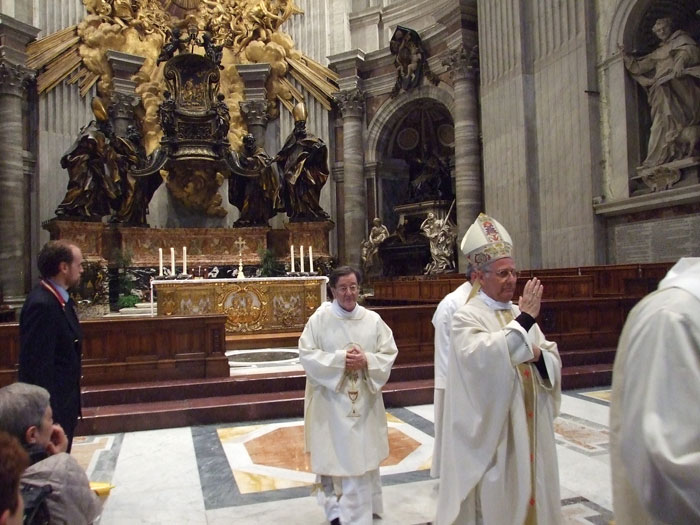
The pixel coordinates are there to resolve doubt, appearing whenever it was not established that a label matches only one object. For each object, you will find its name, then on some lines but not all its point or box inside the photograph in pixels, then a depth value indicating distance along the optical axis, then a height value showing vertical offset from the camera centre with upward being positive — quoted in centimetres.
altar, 954 -33
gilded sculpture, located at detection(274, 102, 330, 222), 1427 +263
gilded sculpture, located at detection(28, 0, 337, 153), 1662 +705
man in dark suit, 284 -25
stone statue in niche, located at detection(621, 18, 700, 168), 983 +299
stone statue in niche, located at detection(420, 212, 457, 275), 1502 +81
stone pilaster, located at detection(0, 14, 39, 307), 1458 +304
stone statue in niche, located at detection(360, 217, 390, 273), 1659 +97
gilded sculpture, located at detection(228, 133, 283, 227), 1502 +237
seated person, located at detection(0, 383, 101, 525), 184 -57
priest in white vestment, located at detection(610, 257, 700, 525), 117 -28
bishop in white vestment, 245 -61
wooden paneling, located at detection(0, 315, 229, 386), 655 -75
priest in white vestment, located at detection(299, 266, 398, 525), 326 -71
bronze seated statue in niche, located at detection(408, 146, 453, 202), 1669 +267
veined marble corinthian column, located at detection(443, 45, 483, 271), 1475 +336
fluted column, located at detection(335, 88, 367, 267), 1792 +317
